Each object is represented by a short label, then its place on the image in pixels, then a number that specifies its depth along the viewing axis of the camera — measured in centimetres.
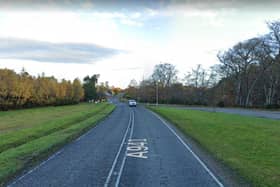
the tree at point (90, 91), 13962
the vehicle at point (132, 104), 7432
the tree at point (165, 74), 10919
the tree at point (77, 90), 11562
